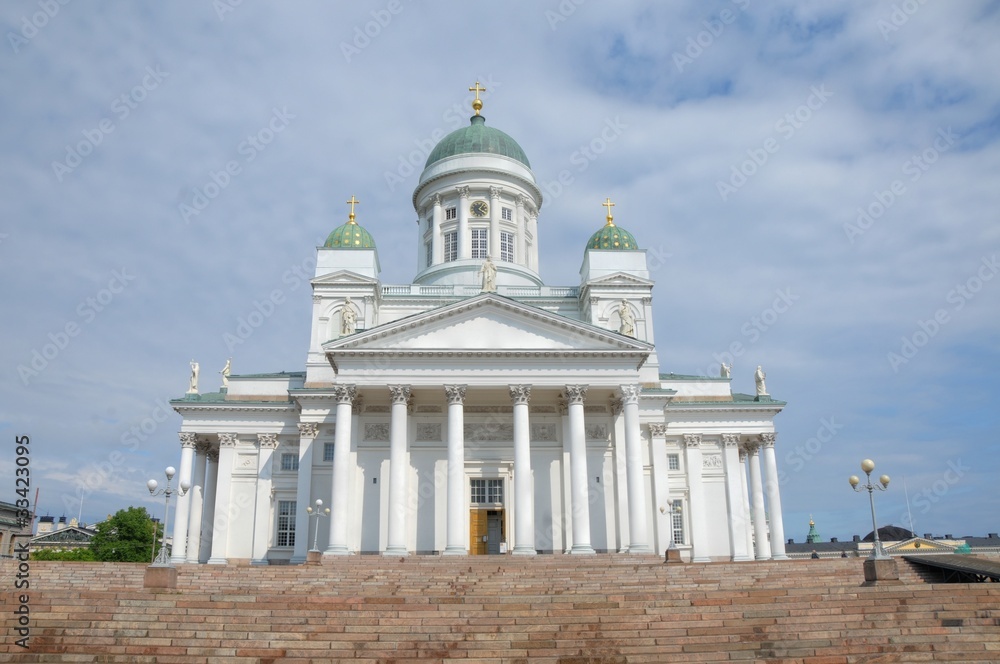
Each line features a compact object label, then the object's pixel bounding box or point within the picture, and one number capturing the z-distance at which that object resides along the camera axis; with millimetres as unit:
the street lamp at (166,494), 21656
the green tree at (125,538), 63219
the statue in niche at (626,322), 37344
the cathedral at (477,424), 34562
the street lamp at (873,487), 21411
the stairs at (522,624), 14867
